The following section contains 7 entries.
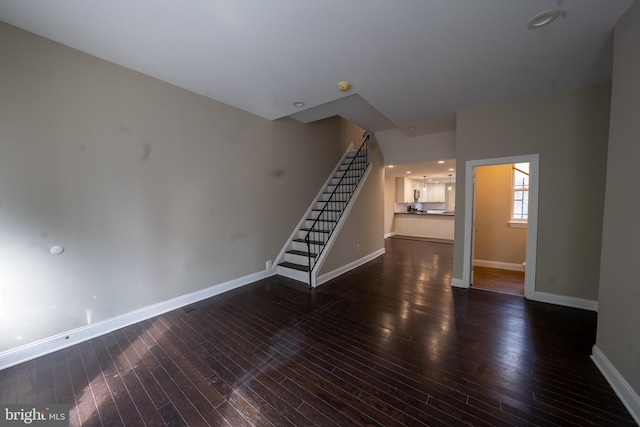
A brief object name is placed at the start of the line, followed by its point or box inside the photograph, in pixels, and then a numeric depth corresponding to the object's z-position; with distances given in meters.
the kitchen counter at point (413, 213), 7.87
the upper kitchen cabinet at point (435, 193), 10.52
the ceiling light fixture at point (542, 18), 1.83
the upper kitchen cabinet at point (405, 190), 9.27
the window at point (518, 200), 4.86
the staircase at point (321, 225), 4.24
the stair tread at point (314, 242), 4.54
